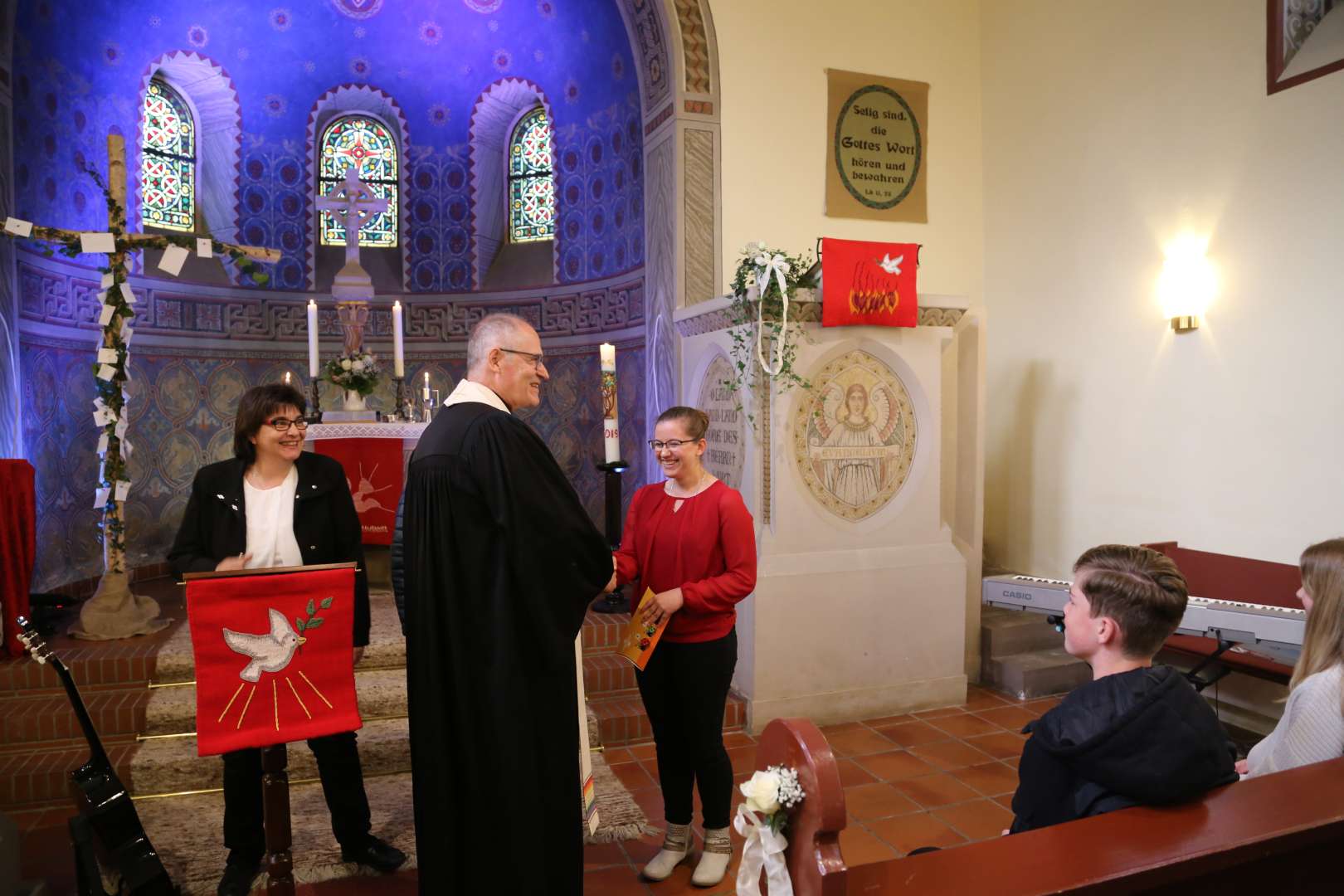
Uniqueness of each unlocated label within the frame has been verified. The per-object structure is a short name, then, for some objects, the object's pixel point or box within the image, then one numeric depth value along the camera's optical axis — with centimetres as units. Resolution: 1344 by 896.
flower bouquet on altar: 614
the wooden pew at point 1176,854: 130
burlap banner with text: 623
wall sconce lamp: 487
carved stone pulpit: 470
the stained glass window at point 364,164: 888
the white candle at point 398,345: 617
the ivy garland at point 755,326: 457
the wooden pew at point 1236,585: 404
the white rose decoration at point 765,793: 135
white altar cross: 675
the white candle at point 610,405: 455
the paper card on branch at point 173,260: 443
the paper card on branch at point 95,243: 461
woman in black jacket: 289
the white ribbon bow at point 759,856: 138
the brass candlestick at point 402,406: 629
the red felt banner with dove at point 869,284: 466
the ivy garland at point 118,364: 480
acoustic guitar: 233
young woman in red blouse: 294
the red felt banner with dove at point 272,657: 246
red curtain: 442
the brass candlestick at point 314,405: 603
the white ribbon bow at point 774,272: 445
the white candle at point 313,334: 586
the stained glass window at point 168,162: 787
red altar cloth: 581
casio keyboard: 307
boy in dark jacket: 158
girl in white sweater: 204
